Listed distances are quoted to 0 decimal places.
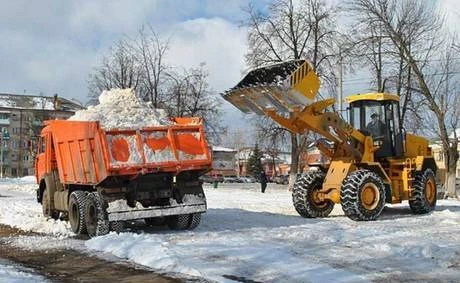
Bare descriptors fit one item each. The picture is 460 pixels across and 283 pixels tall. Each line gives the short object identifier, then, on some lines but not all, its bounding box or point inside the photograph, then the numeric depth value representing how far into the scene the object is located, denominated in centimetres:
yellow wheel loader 1568
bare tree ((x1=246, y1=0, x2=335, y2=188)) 3991
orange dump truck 1333
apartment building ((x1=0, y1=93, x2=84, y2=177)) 11884
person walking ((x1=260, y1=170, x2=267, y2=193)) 3745
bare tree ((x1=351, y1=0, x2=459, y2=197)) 3244
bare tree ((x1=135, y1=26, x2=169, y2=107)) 4256
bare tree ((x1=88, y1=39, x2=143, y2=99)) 4331
